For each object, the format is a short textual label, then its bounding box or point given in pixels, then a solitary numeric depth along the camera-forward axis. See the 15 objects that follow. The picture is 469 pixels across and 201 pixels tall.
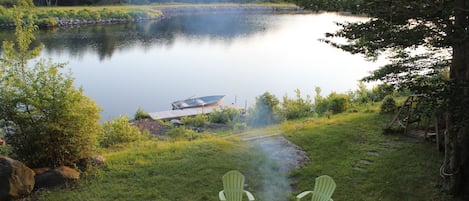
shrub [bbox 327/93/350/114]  10.09
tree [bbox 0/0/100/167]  5.23
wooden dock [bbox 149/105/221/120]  12.62
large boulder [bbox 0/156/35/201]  4.54
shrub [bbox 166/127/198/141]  8.34
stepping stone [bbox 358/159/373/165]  5.47
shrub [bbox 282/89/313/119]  10.67
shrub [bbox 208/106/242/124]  11.34
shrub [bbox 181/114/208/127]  11.12
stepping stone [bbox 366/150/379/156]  5.77
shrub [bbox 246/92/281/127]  10.20
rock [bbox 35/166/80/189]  4.97
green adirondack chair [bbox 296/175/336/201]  3.84
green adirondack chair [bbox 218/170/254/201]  3.88
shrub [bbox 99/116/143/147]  8.04
